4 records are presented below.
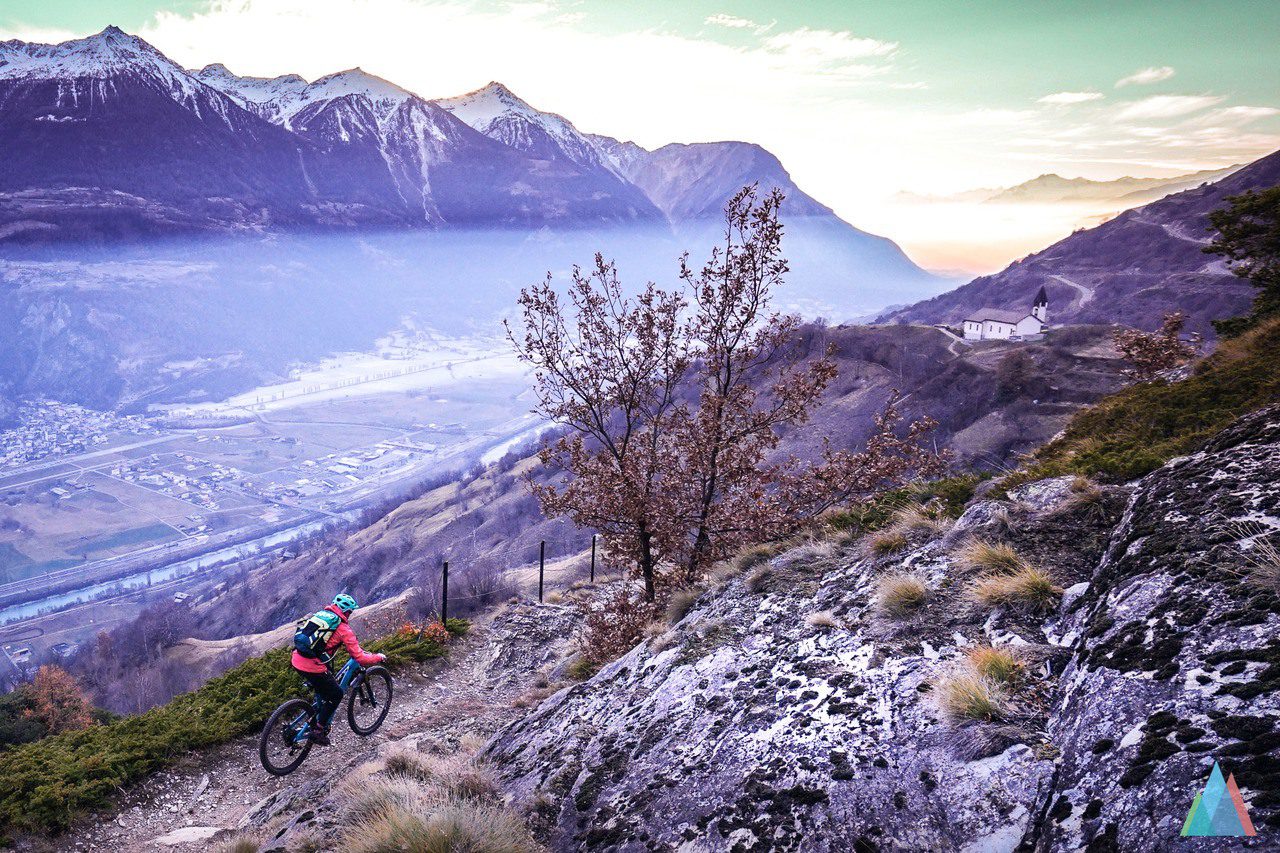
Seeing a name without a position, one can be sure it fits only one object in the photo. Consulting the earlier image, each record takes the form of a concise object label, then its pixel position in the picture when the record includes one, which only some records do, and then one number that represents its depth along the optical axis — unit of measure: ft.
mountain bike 33.32
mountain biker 31.76
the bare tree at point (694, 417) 35.92
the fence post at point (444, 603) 57.21
